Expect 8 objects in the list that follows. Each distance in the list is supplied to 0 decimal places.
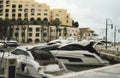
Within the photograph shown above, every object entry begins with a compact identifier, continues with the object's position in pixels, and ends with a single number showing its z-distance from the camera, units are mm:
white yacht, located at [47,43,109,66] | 16761
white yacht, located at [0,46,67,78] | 10451
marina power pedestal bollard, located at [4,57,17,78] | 5528
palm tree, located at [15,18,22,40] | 69268
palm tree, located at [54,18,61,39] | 70271
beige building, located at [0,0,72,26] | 78906
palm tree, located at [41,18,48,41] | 69531
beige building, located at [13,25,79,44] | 70798
